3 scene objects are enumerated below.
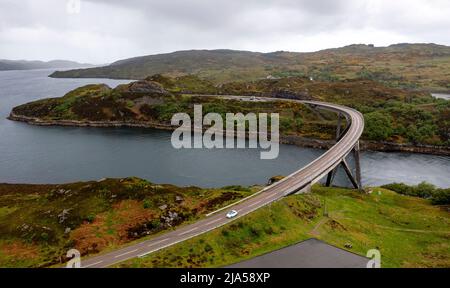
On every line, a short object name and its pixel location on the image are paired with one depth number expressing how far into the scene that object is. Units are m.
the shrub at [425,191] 91.88
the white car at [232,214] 65.94
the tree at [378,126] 169.75
